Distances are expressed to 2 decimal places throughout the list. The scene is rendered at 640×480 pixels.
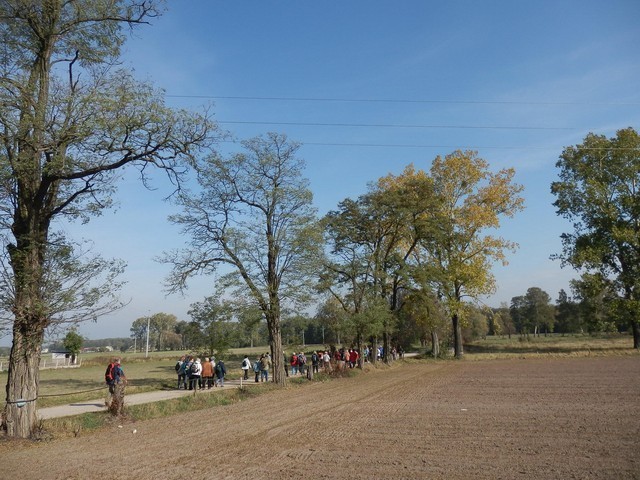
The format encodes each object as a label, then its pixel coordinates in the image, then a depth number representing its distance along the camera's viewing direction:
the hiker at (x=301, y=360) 30.51
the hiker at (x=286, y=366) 26.57
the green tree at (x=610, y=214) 38.25
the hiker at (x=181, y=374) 23.27
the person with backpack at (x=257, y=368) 26.11
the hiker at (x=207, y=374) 22.66
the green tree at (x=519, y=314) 104.65
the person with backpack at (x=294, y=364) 31.47
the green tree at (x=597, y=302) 38.48
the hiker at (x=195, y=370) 21.68
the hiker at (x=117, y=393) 14.23
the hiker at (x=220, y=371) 23.89
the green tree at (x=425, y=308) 37.91
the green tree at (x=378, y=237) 34.69
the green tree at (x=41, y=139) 10.95
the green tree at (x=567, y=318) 90.00
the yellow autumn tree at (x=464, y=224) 39.72
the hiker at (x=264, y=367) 26.16
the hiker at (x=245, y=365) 26.46
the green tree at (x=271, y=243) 23.48
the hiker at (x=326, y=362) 30.75
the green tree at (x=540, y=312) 98.57
